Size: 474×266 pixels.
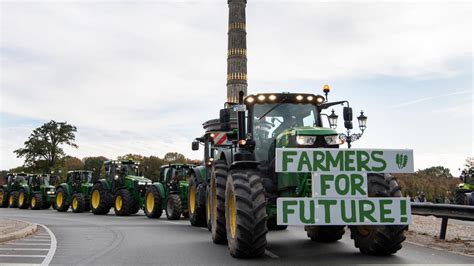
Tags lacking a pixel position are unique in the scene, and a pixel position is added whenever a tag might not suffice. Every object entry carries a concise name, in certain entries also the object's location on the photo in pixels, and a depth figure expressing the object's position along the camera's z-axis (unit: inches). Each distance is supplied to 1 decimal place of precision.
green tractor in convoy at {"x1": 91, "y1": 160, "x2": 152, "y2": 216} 817.5
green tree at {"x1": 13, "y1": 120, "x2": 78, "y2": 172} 2898.6
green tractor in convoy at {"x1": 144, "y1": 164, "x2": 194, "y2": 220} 683.4
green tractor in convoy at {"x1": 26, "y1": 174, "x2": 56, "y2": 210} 1138.7
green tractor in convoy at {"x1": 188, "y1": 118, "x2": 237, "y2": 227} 538.3
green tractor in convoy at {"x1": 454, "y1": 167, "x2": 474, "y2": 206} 872.5
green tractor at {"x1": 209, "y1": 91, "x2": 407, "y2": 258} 289.6
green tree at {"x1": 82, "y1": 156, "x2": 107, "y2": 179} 3754.9
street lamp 663.8
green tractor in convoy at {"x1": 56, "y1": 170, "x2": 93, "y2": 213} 957.8
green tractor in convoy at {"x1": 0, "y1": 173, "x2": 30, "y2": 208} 1198.6
